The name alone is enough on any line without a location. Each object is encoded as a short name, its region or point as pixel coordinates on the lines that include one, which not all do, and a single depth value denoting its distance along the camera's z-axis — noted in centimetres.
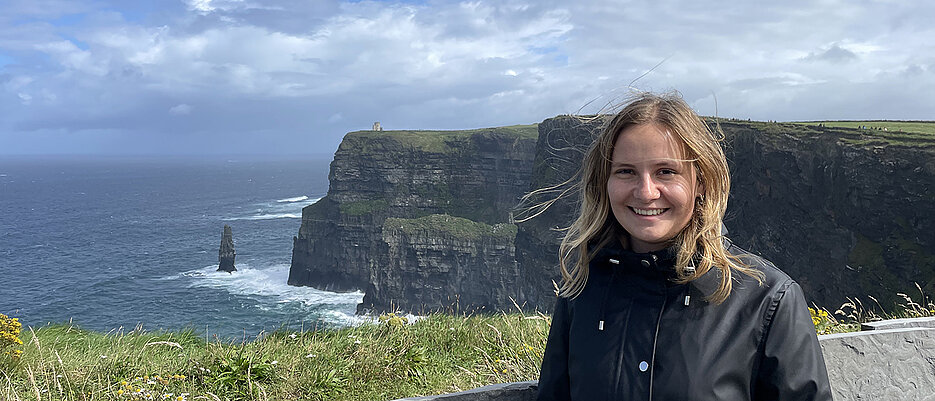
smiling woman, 220
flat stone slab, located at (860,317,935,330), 486
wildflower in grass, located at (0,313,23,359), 551
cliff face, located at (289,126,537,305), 8638
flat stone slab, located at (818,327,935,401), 404
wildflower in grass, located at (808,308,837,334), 596
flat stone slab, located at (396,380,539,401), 360
